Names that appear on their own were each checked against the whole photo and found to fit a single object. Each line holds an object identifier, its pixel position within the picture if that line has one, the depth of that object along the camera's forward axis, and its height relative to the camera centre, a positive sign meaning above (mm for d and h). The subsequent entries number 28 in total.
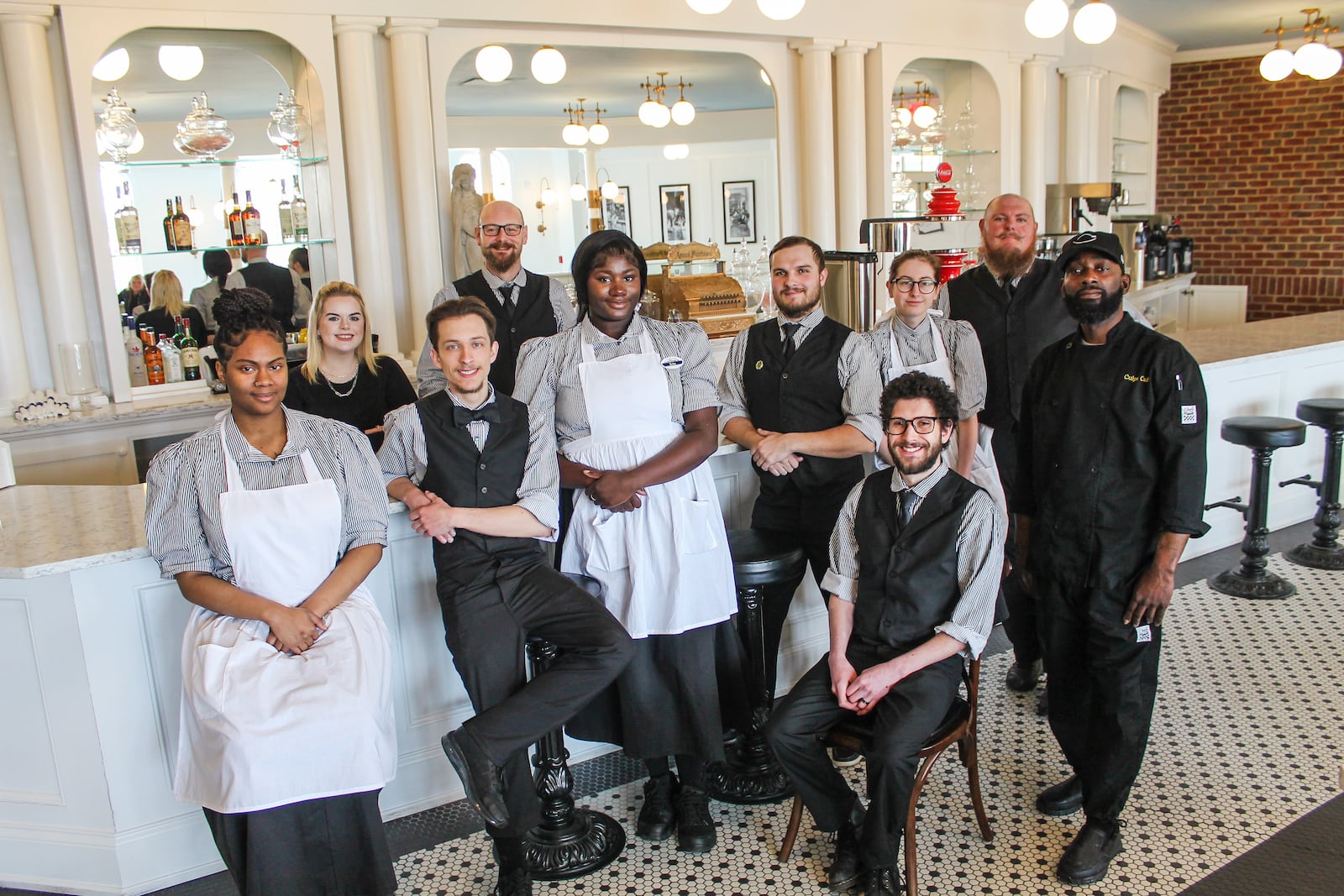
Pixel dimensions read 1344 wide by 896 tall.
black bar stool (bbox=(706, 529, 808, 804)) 2799 -1087
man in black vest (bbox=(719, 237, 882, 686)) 2855 -367
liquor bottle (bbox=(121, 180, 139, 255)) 4348 +354
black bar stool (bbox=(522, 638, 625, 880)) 2643 -1360
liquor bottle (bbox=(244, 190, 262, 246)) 4648 +344
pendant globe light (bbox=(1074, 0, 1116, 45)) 4809 +1090
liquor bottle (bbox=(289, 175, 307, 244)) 4734 +381
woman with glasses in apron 3311 -229
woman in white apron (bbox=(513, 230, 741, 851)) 2656 -530
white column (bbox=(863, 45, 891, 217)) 5973 +784
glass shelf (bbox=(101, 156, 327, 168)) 4414 +611
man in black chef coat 2408 -577
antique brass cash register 5270 -95
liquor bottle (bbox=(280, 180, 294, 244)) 4715 +349
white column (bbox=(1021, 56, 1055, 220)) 6773 +915
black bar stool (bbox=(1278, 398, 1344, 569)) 4750 -1103
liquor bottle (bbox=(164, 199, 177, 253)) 4477 +303
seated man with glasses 2398 -817
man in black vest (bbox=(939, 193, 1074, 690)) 3549 -180
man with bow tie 2453 -595
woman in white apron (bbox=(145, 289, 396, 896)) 2150 -707
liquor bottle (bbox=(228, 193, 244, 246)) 4629 +338
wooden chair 2402 -1075
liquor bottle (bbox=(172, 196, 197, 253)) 4500 +324
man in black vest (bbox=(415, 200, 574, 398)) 3359 +6
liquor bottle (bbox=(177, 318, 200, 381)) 4531 -204
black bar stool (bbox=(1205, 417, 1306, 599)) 4383 -1061
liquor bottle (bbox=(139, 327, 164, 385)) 4414 -214
